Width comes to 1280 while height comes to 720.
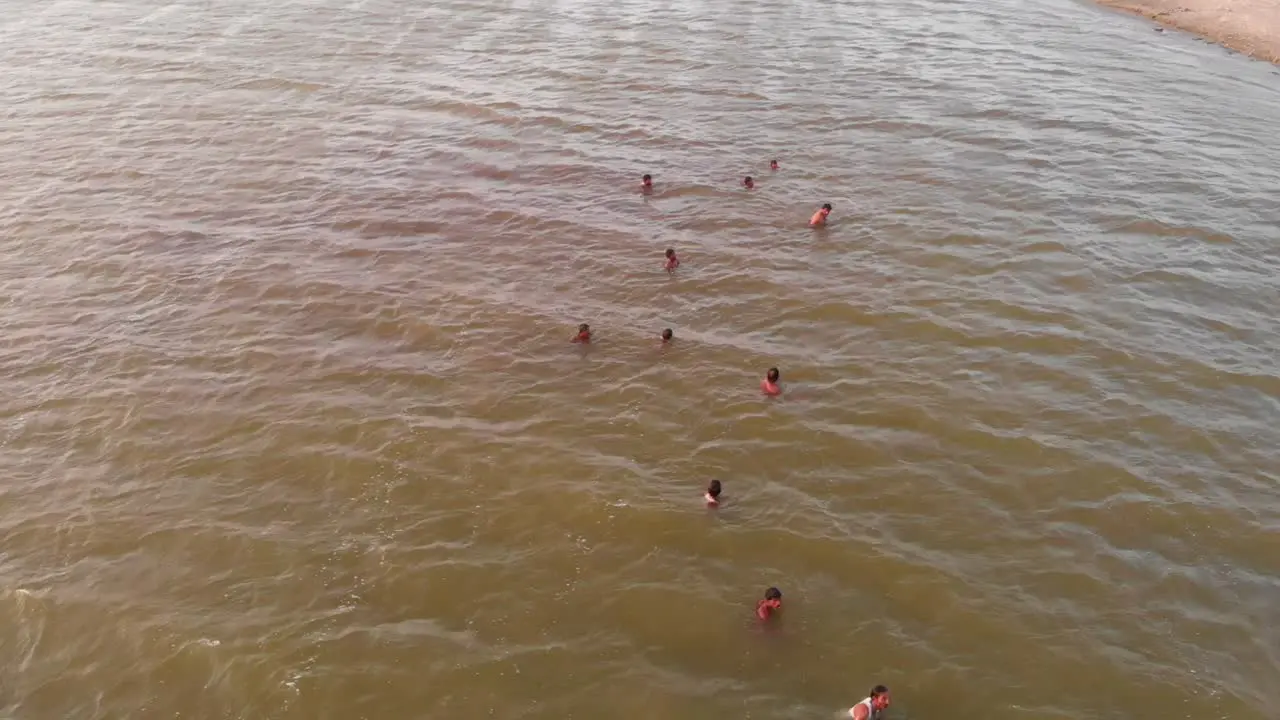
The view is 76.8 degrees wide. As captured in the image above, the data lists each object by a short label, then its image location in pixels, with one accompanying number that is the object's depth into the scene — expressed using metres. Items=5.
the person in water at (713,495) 15.65
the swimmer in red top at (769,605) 13.53
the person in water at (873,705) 11.95
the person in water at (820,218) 24.86
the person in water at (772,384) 18.50
